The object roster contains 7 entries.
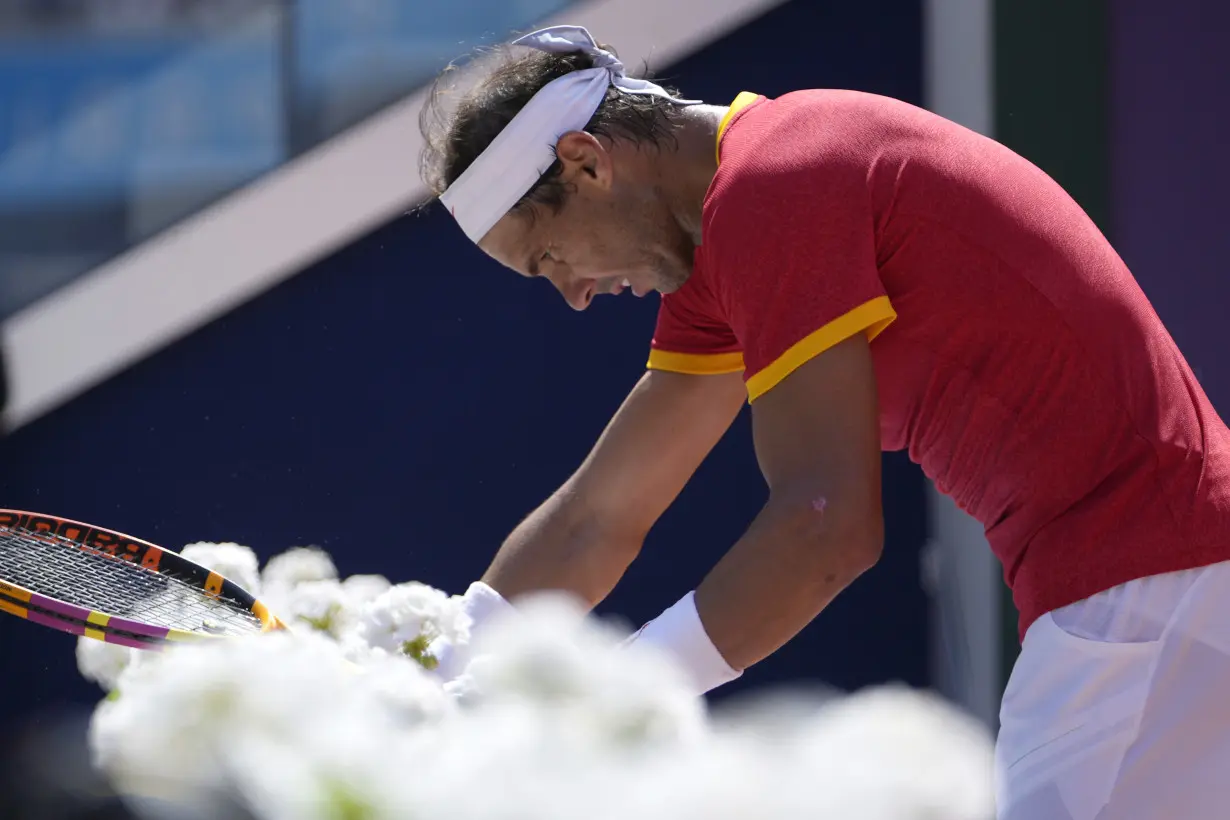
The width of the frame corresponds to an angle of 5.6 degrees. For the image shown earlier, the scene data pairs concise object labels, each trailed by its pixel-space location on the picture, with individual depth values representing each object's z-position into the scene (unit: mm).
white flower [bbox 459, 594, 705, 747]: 8875
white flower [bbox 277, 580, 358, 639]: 11867
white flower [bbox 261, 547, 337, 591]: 11961
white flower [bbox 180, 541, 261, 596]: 12038
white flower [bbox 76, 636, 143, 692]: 11814
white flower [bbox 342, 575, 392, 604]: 11895
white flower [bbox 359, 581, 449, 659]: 11811
